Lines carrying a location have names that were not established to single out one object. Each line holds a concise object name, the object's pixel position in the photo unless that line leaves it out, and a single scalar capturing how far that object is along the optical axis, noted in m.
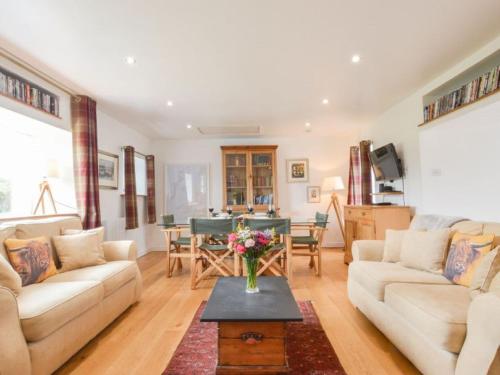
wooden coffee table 1.58
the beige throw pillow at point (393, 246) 2.57
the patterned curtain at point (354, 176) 5.20
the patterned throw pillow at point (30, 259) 2.05
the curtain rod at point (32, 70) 2.39
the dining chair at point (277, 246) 3.07
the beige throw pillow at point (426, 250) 2.19
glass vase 1.92
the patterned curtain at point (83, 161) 3.33
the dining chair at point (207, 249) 3.19
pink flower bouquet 1.87
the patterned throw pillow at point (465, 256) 1.85
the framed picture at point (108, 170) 3.96
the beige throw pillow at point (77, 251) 2.45
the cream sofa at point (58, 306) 1.43
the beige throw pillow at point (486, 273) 1.54
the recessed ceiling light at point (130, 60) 2.49
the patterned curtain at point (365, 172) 4.68
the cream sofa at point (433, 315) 1.23
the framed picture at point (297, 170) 5.73
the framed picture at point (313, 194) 5.71
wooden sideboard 3.59
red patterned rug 1.72
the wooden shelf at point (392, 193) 3.86
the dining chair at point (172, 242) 3.57
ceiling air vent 4.97
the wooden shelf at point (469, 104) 2.34
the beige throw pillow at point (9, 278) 1.73
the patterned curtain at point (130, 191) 4.48
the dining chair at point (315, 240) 3.59
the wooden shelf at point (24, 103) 2.46
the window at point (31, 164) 2.92
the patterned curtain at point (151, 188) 5.45
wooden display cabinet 5.37
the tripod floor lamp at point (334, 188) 5.12
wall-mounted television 3.82
